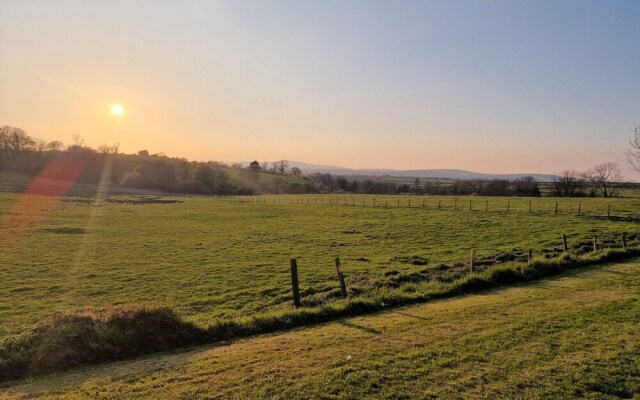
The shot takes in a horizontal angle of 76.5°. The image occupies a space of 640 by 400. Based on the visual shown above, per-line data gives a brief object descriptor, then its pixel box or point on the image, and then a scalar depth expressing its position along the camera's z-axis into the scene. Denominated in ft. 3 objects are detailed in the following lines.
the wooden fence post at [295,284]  47.01
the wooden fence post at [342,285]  51.31
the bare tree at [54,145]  552.17
